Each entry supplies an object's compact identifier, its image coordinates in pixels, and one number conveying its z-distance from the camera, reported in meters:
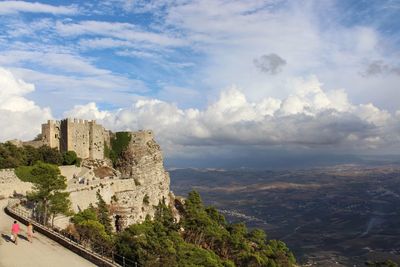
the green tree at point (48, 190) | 38.97
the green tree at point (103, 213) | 45.93
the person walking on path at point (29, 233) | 29.47
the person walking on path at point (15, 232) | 28.72
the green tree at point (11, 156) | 54.25
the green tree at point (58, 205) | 38.53
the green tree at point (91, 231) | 35.19
